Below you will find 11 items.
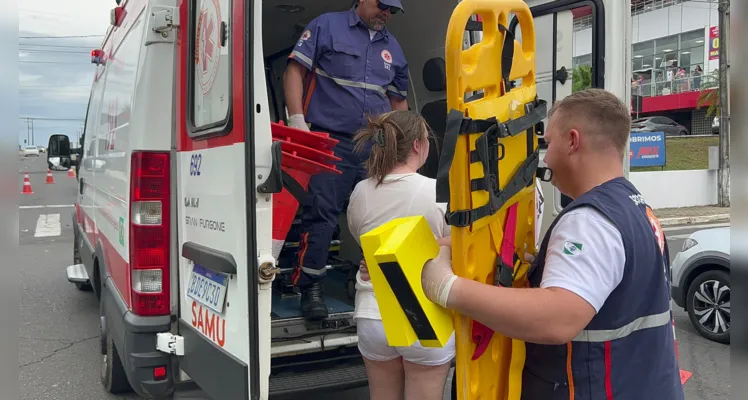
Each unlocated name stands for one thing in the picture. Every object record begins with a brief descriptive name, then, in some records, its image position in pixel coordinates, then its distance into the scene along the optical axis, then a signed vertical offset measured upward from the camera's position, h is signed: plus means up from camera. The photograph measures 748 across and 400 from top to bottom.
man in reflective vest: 1.52 -0.26
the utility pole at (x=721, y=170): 14.71 +0.39
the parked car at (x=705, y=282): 5.41 -0.87
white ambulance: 2.43 -0.05
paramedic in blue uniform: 3.69 +0.60
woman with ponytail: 2.55 -0.11
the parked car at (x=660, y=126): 31.15 +3.03
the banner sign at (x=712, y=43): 32.07 +7.36
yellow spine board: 1.61 +0.01
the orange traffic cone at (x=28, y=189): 19.99 -0.02
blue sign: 18.56 +1.01
